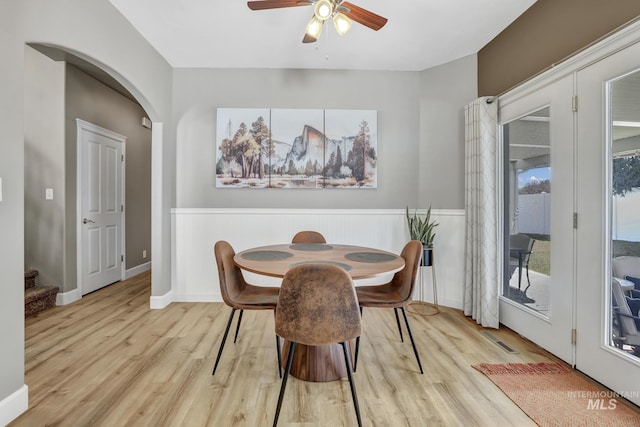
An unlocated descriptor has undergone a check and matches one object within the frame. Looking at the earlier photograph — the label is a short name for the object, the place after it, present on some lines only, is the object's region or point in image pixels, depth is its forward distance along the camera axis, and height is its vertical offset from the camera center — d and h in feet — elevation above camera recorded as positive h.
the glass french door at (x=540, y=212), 6.84 -0.06
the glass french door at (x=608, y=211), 5.50 -0.03
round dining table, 5.57 -1.11
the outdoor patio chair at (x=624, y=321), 5.50 -2.14
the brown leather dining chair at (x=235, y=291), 6.28 -1.92
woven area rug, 5.14 -3.63
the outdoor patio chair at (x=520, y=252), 8.16 -1.21
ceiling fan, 5.95 +4.22
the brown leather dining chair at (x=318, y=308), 4.55 -1.55
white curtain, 8.92 -0.07
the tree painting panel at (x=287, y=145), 11.23 +2.51
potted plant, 10.02 -0.79
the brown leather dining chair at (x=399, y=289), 6.49 -2.00
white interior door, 11.62 +0.20
